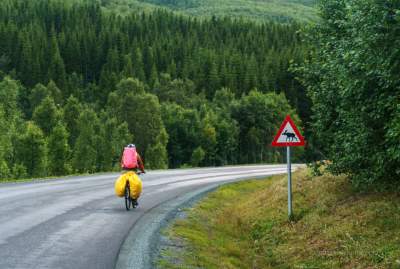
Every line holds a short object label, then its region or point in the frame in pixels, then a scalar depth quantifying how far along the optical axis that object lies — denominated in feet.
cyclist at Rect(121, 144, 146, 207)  51.57
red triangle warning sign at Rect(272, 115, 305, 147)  46.37
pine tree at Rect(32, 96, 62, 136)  269.03
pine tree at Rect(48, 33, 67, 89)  418.92
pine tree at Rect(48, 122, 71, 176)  230.07
